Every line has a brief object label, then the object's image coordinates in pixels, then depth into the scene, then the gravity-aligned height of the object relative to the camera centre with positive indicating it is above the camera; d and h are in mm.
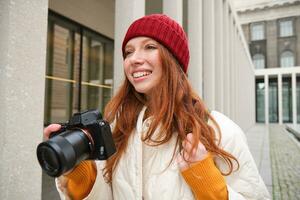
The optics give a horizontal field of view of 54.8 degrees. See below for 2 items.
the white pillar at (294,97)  22859 +1134
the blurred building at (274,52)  24281 +6388
